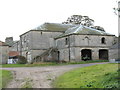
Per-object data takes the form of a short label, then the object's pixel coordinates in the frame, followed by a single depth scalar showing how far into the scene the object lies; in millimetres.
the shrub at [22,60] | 38000
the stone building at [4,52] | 40688
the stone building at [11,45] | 54875
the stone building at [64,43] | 35000
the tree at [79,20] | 67575
